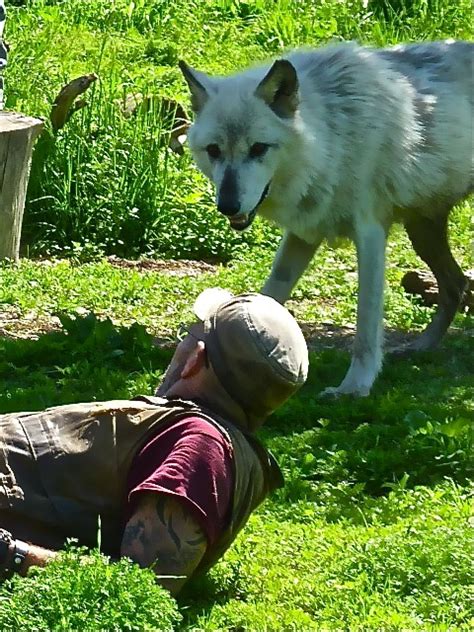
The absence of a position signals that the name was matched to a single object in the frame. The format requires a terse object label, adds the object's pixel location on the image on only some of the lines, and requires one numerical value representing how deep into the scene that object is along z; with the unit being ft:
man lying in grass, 23.57
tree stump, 59.72
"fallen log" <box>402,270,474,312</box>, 56.59
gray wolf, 43.62
